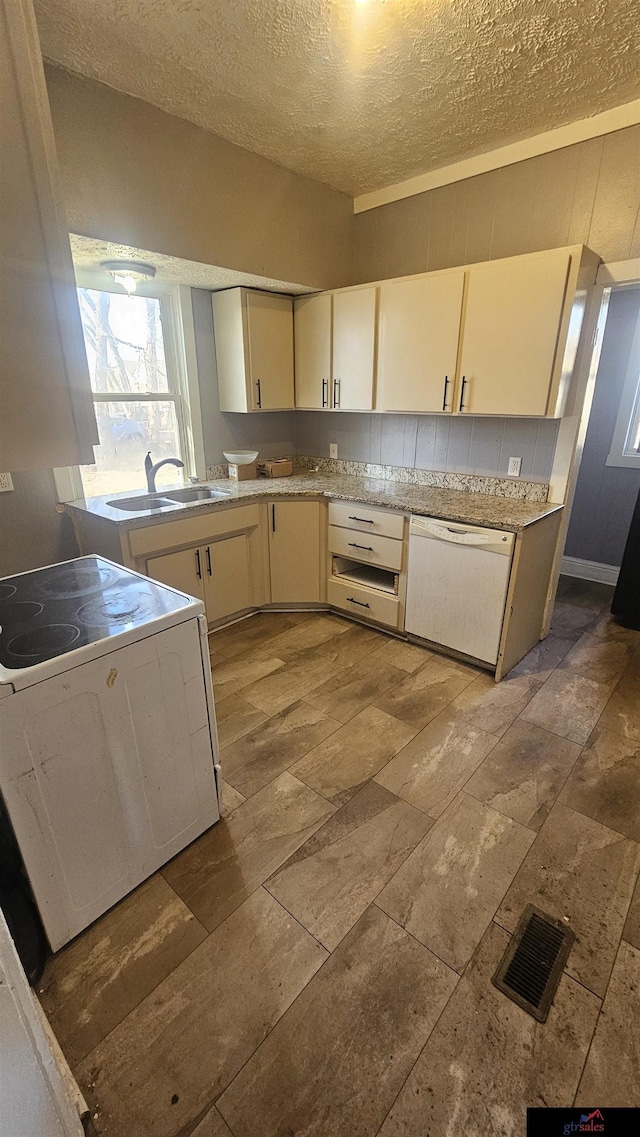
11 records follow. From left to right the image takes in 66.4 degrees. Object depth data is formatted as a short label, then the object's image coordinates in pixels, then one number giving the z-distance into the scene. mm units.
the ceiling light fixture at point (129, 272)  2559
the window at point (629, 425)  3758
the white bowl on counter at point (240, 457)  3486
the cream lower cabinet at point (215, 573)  2817
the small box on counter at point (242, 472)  3537
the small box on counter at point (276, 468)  3689
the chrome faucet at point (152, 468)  2977
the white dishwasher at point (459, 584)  2531
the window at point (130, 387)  2844
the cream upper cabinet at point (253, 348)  3207
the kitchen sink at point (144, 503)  2902
